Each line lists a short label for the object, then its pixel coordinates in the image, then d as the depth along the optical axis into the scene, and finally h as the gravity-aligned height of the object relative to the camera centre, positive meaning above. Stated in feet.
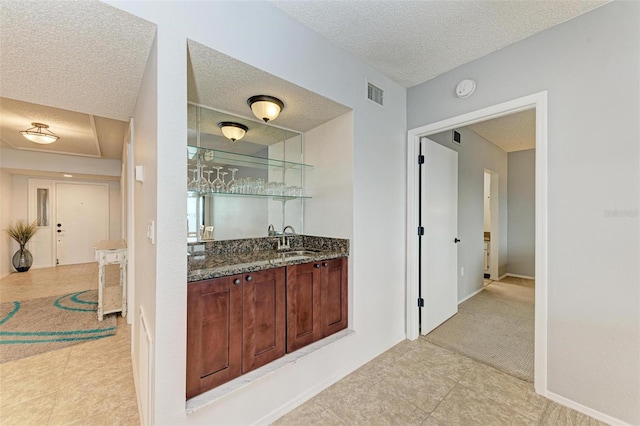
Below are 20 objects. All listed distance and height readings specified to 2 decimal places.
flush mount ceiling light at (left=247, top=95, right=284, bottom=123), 6.62 +2.70
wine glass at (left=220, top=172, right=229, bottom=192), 7.20 +0.73
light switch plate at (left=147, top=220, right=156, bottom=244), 4.35 -0.33
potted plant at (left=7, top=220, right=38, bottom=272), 17.60 -1.79
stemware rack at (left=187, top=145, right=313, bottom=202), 6.91 +1.50
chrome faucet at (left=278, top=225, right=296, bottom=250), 8.37 -0.96
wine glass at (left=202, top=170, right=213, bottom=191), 6.89 +0.75
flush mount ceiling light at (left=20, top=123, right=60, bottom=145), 11.23 +3.40
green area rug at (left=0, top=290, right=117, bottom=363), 8.28 -4.18
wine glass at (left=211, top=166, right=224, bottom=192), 7.08 +0.77
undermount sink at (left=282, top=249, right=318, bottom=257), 7.15 -1.19
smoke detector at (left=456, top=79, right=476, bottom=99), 7.47 +3.57
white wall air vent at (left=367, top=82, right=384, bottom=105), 7.82 +3.60
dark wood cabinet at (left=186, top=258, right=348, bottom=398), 4.81 -2.28
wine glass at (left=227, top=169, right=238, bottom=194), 7.34 +0.76
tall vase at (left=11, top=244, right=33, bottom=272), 18.02 -3.27
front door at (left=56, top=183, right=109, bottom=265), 20.30 -0.61
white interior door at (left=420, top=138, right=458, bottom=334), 9.10 -0.87
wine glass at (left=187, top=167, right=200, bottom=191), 6.70 +0.78
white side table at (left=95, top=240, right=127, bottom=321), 10.41 -2.82
